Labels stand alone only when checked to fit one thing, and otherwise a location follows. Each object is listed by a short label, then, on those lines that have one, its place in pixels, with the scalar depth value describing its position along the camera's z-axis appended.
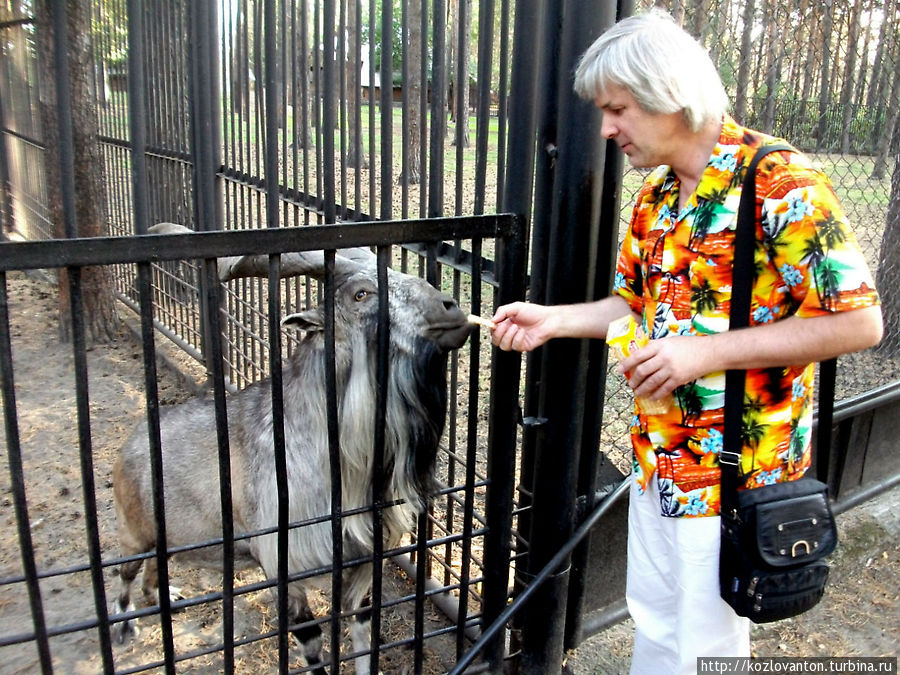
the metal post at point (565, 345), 2.73
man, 1.95
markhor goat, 2.89
